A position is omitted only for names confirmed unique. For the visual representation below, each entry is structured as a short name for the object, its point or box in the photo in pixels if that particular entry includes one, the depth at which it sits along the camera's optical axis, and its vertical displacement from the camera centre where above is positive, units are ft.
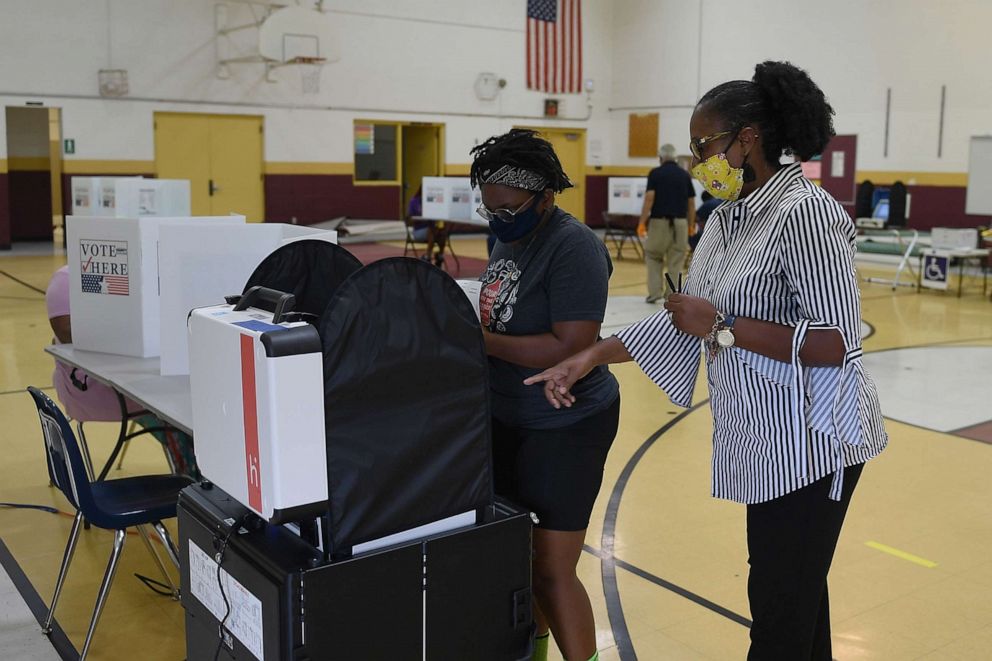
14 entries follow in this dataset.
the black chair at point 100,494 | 9.14 -3.04
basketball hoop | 52.85 +6.56
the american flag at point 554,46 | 60.03 +9.50
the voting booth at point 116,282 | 11.43 -1.04
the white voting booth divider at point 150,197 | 24.04 -0.02
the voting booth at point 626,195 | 46.42 +0.19
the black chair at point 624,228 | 49.06 -1.48
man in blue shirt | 33.06 -0.60
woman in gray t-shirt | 7.13 -1.13
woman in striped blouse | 5.60 -0.82
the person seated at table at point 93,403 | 12.22 -2.67
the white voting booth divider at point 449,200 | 38.19 -0.08
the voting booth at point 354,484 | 5.37 -1.68
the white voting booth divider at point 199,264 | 10.42 -0.73
